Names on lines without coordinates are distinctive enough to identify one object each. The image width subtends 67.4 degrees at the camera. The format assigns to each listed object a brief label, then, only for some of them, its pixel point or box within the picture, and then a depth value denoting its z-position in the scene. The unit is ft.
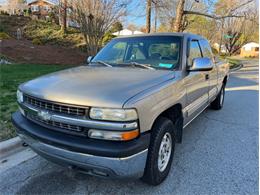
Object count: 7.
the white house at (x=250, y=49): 118.85
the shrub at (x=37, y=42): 49.47
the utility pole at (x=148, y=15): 38.38
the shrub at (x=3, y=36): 48.58
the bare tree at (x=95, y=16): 32.32
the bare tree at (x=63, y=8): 35.44
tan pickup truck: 5.86
